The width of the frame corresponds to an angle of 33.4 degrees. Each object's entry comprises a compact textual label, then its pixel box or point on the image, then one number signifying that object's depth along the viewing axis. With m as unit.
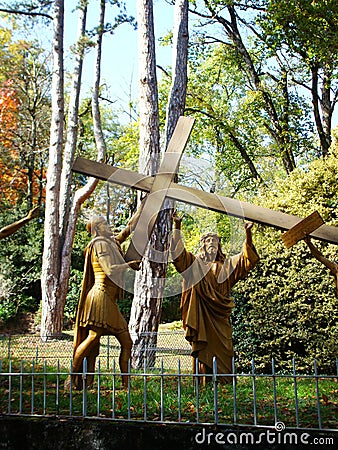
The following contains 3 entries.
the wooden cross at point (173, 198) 6.27
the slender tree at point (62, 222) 15.27
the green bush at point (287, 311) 9.45
